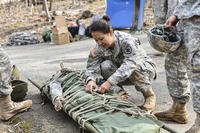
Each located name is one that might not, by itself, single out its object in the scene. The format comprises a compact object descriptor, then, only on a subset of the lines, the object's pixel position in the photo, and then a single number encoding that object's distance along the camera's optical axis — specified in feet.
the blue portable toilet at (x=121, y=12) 37.60
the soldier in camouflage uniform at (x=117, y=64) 13.37
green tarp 10.70
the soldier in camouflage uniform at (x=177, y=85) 12.64
